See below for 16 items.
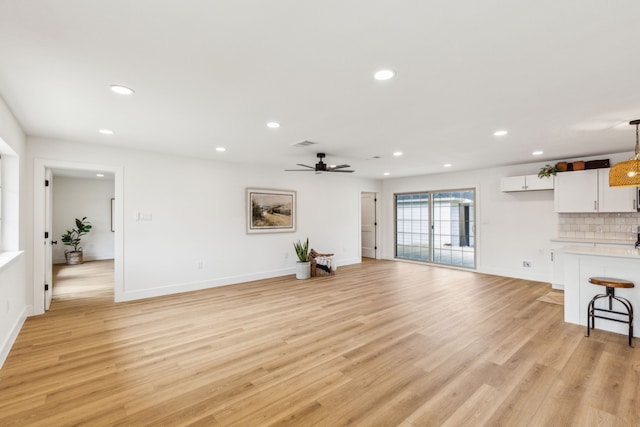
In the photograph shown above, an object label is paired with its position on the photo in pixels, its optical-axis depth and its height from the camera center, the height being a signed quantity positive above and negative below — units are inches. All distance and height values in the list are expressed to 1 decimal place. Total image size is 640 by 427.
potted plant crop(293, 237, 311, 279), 250.2 -40.8
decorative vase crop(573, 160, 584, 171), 209.2 +34.1
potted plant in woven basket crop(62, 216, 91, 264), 324.5 -27.5
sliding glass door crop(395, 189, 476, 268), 288.0 -13.4
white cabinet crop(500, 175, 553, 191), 227.0 +24.5
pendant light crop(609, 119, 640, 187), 128.3 +17.7
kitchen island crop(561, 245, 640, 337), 133.0 -28.6
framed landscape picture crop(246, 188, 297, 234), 244.1 +2.7
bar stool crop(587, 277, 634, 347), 125.6 -38.3
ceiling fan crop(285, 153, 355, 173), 197.6 +31.0
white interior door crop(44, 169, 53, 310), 166.1 -14.4
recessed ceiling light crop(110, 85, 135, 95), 98.5 +41.6
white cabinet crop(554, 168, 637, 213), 195.3 +13.7
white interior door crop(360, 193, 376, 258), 363.6 -13.3
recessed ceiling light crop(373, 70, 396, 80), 88.1 +41.7
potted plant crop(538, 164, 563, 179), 219.9 +32.2
